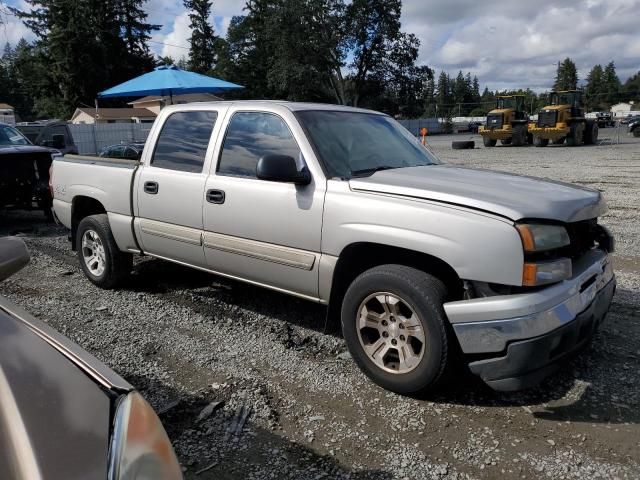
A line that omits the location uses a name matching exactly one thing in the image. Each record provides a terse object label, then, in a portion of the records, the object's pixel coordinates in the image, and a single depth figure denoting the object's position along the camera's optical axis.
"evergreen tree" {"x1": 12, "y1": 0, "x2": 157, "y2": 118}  54.28
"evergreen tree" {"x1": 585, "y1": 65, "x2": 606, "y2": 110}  122.66
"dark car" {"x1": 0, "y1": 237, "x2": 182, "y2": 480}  1.33
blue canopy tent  10.56
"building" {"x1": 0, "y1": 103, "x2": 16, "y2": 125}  54.38
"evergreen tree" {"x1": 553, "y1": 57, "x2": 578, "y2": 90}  106.62
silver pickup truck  2.96
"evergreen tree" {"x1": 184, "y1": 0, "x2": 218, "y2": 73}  81.38
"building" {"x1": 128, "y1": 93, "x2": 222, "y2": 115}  49.93
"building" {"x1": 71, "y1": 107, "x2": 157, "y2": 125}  52.22
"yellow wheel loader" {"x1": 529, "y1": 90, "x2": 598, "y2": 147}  27.59
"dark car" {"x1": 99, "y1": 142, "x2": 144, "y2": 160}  7.68
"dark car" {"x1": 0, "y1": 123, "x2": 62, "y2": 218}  8.87
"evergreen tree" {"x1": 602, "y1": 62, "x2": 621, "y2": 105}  122.16
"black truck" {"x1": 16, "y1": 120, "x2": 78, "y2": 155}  11.70
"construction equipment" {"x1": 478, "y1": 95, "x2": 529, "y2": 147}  29.97
